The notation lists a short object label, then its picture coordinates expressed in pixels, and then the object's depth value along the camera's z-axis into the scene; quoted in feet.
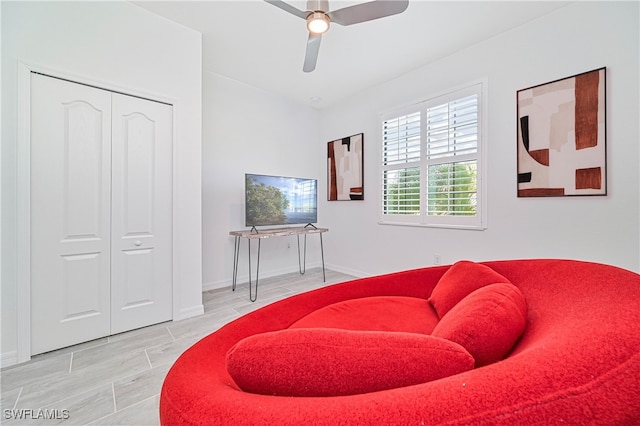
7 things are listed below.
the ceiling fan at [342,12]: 5.95
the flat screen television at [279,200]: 10.71
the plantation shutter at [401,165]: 10.88
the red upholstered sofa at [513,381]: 1.16
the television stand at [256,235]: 10.18
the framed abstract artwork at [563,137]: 6.87
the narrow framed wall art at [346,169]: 12.98
